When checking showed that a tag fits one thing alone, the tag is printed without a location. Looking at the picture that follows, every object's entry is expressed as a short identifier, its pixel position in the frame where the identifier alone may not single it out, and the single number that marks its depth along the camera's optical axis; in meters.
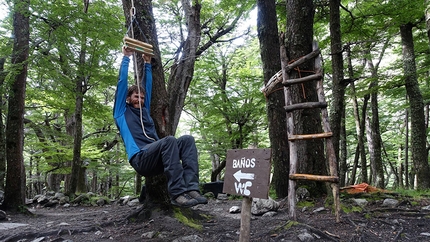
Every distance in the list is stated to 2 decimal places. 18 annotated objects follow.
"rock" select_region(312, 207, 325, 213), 3.86
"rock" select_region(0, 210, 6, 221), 5.30
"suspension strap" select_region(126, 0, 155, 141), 2.98
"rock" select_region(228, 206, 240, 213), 5.02
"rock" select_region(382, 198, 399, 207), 4.14
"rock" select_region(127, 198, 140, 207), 7.52
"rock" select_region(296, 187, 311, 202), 4.43
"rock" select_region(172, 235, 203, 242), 3.22
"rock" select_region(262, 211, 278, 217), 4.25
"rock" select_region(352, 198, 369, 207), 4.16
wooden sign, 2.54
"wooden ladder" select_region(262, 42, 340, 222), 3.34
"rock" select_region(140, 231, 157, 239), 3.37
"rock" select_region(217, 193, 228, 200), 7.72
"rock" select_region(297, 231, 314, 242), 2.96
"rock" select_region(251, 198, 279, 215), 4.36
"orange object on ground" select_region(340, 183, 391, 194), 4.98
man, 2.61
